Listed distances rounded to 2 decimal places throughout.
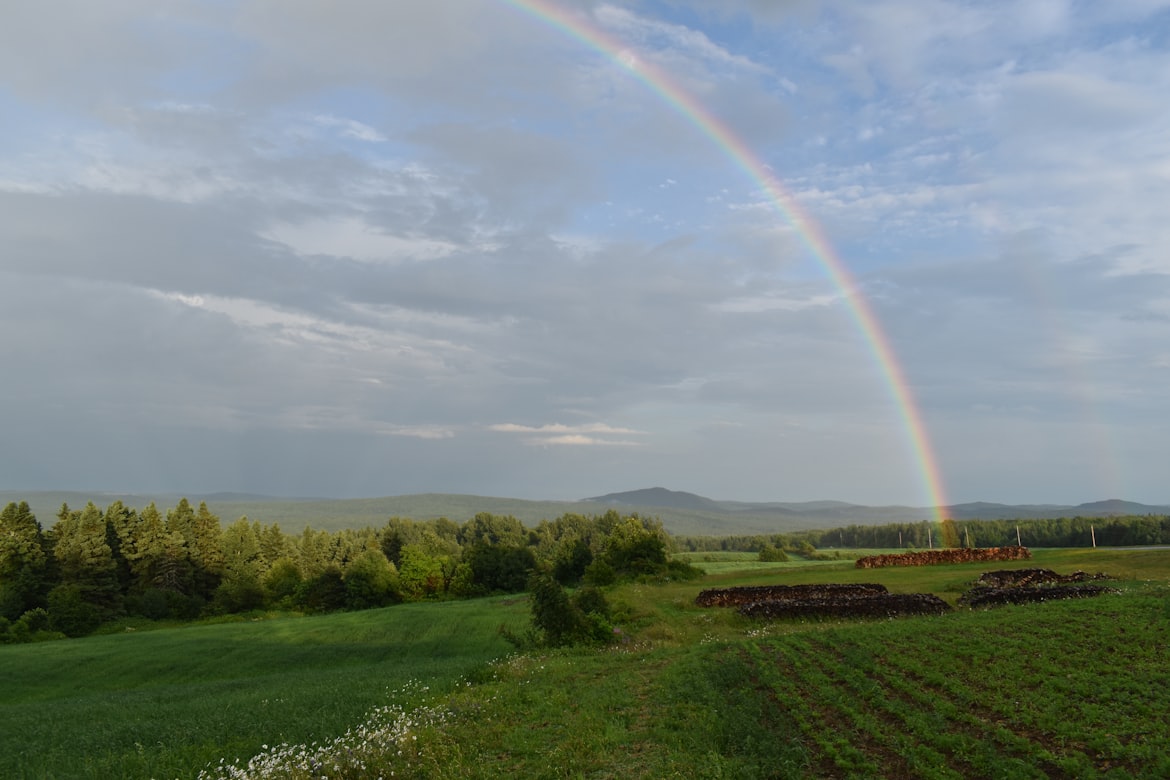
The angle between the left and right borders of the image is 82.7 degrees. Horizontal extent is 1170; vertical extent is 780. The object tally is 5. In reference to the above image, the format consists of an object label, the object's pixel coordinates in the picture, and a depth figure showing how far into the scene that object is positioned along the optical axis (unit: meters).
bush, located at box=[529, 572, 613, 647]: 32.94
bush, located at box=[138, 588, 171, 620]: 79.75
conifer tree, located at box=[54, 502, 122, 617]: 79.19
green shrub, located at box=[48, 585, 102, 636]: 68.94
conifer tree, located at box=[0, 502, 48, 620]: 76.66
